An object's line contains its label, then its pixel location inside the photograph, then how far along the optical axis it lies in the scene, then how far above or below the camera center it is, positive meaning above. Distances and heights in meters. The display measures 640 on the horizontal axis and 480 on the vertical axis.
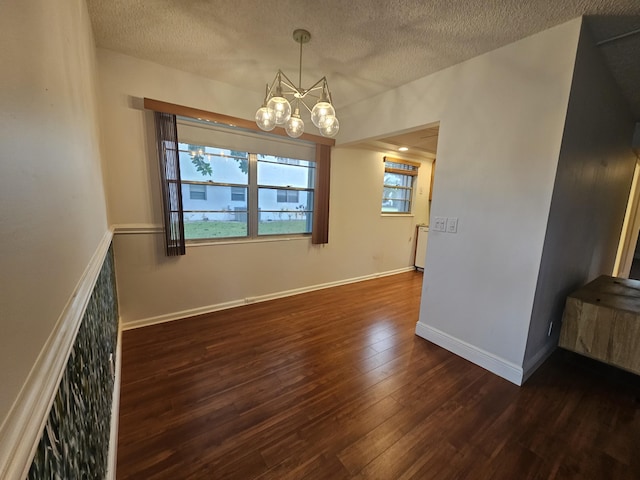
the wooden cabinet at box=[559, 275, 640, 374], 1.92 -0.90
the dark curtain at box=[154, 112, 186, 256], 2.46 +0.14
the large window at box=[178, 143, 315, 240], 2.82 +0.05
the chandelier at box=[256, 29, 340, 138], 1.74 +0.58
